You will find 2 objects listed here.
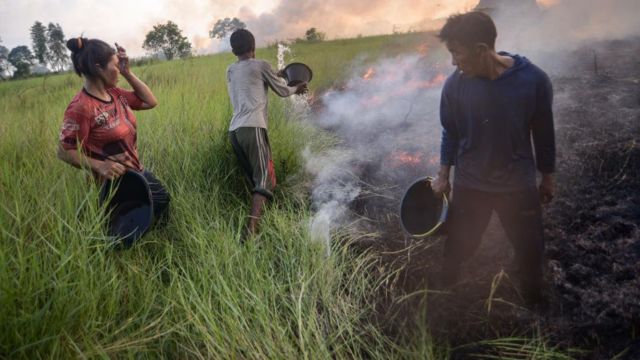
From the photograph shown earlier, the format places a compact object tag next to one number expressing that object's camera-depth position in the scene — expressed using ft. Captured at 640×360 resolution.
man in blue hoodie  6.62
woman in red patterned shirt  8.12
